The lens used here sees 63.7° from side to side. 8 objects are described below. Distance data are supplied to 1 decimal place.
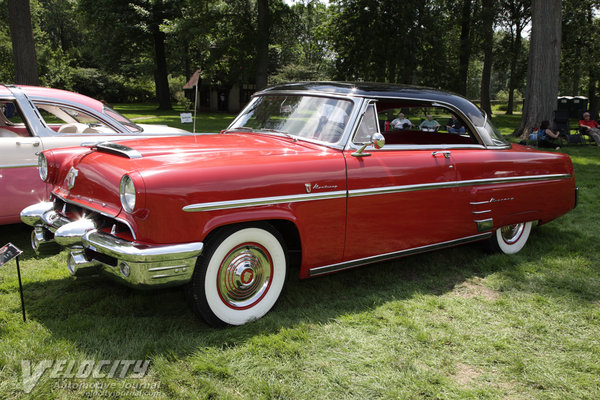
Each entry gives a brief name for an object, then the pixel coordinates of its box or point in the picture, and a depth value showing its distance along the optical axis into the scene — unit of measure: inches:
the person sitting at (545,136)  518.9
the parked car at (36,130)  191.0
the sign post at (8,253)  117.1
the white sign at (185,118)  179.9
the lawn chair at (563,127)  576.4
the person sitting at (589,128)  583.2
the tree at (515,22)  1210.6
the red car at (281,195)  114.3
